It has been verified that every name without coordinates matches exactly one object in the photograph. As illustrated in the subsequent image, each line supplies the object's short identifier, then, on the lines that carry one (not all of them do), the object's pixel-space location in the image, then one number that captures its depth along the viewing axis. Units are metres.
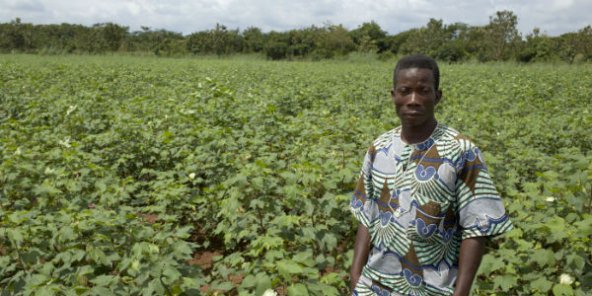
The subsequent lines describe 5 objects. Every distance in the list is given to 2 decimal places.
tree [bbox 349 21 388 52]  52.94
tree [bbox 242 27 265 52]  49.97
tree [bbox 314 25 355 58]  47.50
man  1.34
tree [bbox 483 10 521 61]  37.72
